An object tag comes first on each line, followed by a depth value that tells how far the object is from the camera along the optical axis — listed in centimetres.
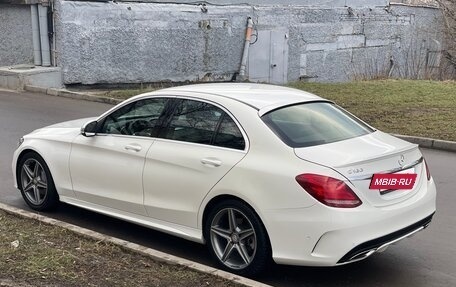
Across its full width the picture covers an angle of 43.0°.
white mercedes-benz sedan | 415
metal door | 1988
